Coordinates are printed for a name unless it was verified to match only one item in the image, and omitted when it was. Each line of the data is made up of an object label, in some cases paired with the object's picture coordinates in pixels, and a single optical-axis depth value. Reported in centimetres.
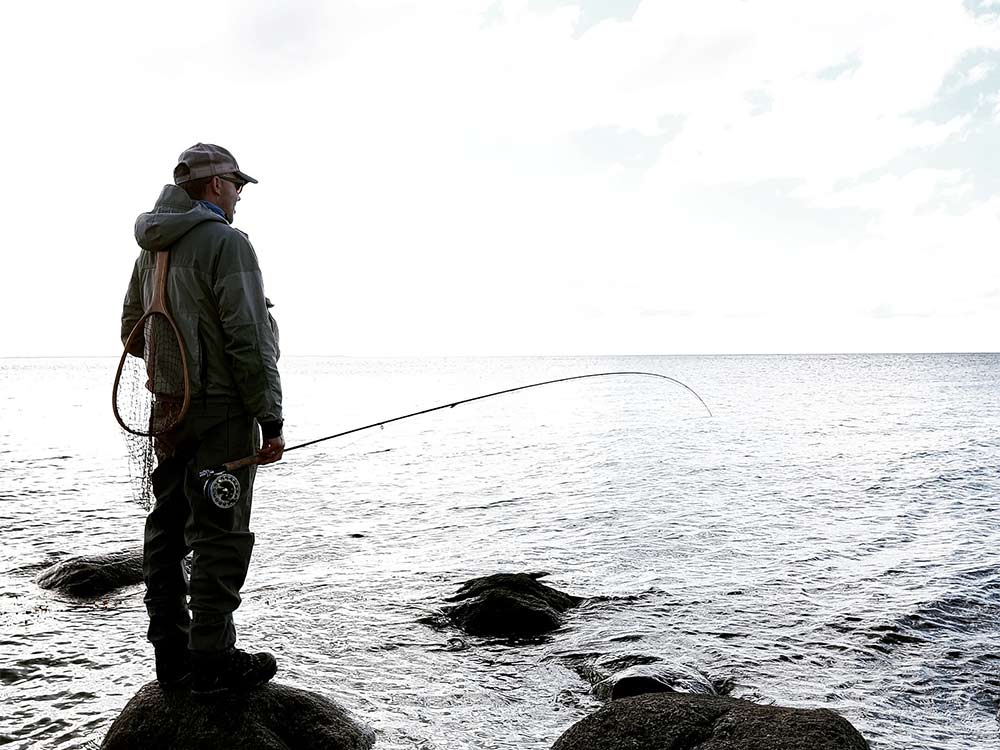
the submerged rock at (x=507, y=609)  789
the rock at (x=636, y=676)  615
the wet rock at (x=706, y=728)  438
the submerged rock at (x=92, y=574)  888
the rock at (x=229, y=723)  445
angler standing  418
